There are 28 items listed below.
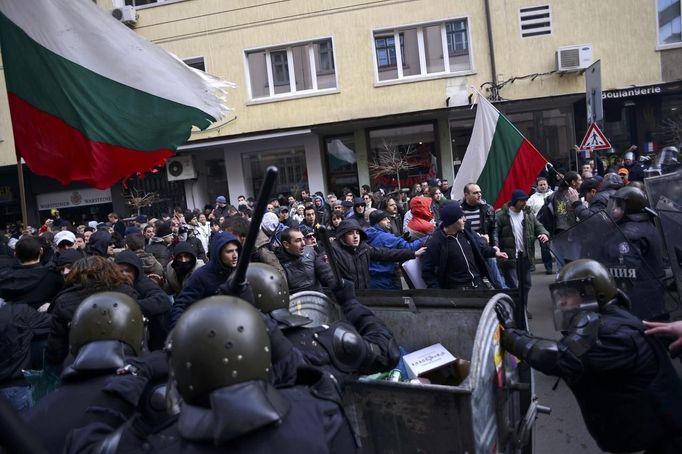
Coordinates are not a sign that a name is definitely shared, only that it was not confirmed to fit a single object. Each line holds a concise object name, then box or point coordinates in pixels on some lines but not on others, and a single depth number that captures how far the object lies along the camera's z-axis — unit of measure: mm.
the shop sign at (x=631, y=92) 15047
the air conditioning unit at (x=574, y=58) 15078
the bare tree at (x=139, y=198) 17538
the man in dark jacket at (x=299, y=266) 4973
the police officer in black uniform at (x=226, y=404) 1586
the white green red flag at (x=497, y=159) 6566
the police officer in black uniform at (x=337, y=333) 2387
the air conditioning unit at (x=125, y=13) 16938
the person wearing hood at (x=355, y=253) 5242
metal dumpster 2678
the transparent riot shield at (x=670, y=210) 3914
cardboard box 3352
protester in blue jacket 5641
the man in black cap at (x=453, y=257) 5023
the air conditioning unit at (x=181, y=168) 17875
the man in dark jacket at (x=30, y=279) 4386
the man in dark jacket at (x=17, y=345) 3732
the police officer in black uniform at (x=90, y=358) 2147
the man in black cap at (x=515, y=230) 6965
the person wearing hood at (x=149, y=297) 4250
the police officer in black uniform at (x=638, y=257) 4371
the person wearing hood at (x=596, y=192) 6793
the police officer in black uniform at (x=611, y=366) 2656
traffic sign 10203
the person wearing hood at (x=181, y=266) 5062
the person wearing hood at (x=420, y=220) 6266
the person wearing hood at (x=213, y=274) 4094
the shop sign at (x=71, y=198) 19188
